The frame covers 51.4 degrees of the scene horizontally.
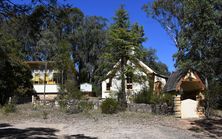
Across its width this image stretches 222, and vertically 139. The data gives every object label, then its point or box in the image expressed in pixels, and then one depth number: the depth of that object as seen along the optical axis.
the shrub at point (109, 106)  16.20
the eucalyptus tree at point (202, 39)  14.08
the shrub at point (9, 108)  16.61
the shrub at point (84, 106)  16.73
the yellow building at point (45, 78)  29.09
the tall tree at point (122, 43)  19.99
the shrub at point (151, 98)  16.81
